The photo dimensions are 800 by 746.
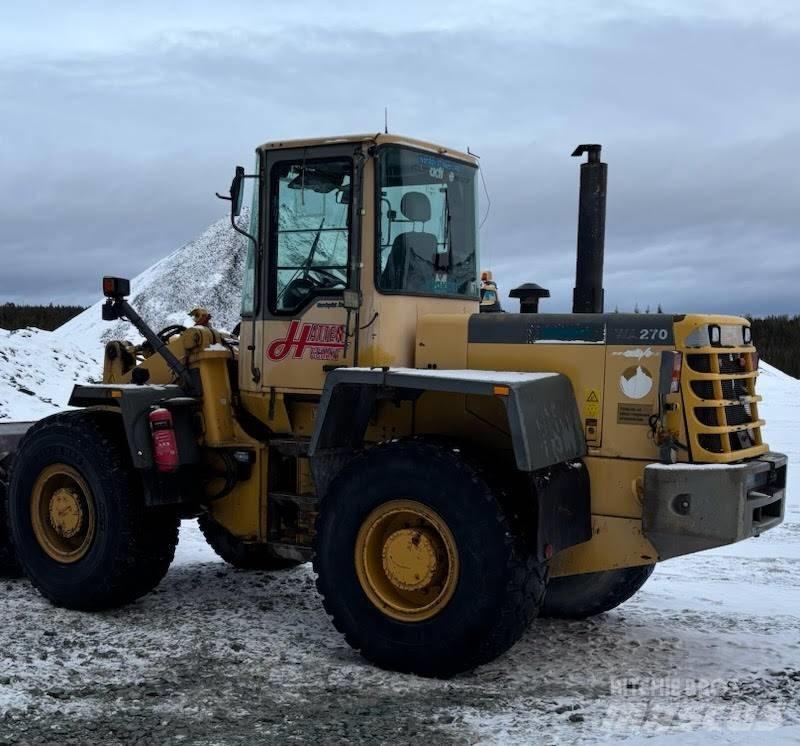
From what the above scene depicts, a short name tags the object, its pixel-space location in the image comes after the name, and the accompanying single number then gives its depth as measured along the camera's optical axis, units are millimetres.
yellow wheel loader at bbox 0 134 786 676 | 5465
